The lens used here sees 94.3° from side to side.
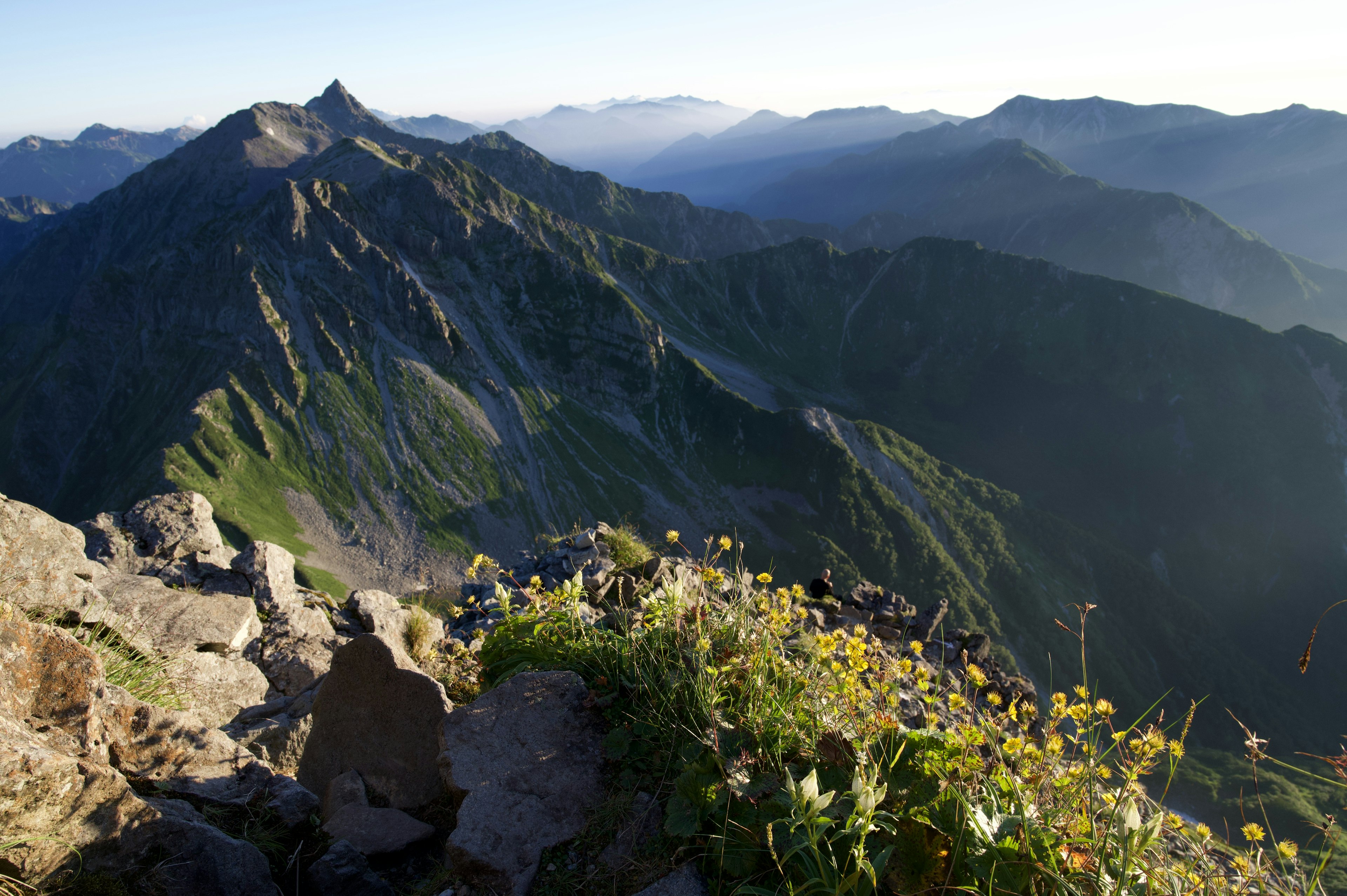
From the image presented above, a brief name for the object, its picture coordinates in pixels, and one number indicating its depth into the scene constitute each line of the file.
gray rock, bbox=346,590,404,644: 15.19
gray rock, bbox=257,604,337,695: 12.85
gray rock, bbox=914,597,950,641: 23.59
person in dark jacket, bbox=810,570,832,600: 23.44
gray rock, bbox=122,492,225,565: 19.55
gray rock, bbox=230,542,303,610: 16.75
